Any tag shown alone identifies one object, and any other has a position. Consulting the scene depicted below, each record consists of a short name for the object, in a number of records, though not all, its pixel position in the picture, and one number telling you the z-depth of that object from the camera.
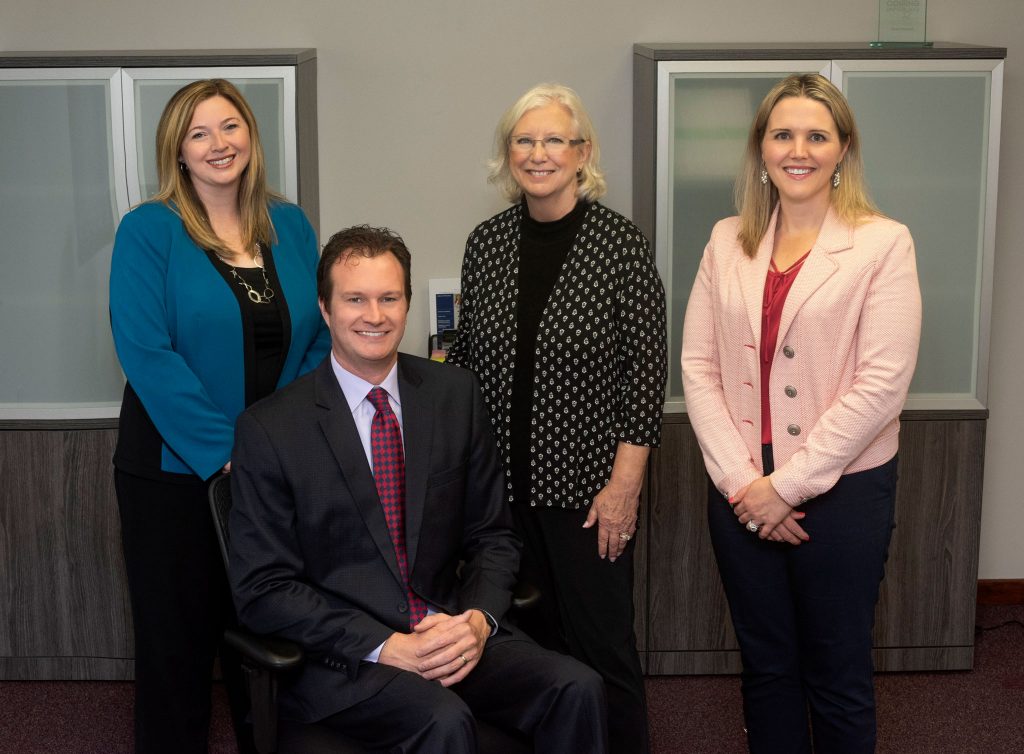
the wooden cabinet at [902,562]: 3.50
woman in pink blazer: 2.22
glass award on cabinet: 3.35
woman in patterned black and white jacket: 2.45
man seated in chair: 2.07
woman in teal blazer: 2.46
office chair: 1.99
